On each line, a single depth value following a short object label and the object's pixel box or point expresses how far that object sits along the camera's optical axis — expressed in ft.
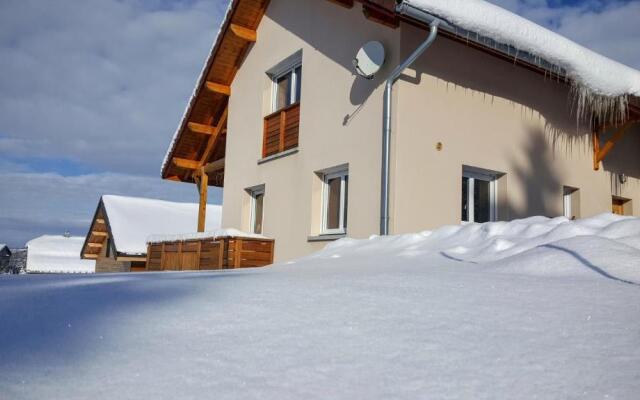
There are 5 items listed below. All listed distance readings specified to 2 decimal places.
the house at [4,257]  116.86
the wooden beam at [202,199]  41.75
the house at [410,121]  23.86
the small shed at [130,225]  65.00
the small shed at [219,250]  29.81
